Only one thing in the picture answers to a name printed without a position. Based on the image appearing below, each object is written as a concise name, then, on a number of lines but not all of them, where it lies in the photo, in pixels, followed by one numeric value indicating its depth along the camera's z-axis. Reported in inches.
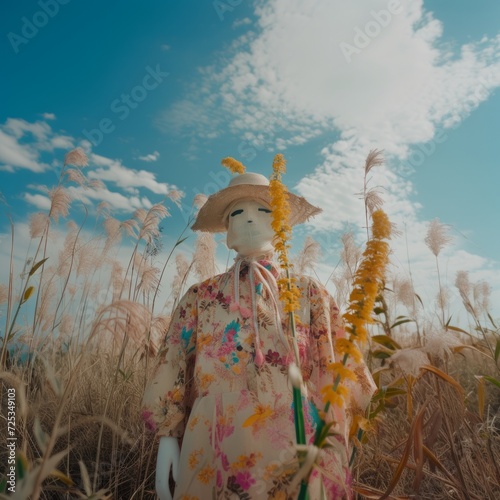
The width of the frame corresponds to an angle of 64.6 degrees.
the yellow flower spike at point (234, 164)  71.5
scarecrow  64.4
